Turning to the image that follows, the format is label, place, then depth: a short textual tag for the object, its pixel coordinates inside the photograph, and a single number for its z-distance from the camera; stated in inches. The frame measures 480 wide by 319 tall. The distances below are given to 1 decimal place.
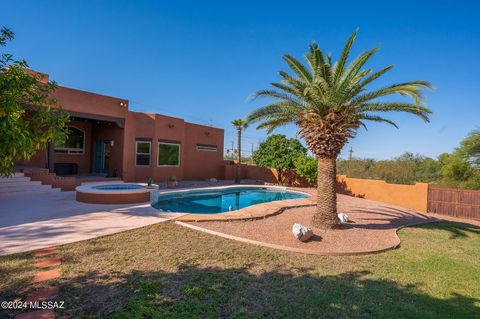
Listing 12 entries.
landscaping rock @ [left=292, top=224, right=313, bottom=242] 284.8
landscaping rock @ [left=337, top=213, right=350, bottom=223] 376.8
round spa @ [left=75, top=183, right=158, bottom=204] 430.0
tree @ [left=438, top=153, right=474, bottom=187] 725.3
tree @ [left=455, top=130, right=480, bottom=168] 737.6
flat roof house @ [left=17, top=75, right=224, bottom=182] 615.9
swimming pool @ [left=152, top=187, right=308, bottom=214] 506.0
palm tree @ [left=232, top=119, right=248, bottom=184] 906.7
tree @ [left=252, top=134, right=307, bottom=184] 868.6
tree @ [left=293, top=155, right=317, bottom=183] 801.6
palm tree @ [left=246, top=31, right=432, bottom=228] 324.8
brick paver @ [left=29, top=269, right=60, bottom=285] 174.2
